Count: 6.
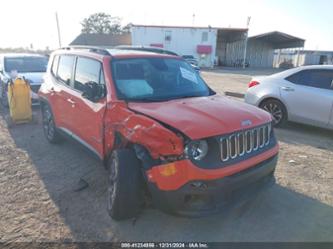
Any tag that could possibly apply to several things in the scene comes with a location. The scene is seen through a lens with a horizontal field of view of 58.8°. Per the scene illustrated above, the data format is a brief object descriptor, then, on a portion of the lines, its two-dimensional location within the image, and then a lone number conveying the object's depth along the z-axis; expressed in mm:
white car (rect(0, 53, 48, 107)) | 9281
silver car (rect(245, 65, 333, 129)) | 6266
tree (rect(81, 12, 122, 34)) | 78875
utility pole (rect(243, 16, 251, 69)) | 41438
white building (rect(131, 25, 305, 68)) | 39688
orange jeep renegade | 2781
